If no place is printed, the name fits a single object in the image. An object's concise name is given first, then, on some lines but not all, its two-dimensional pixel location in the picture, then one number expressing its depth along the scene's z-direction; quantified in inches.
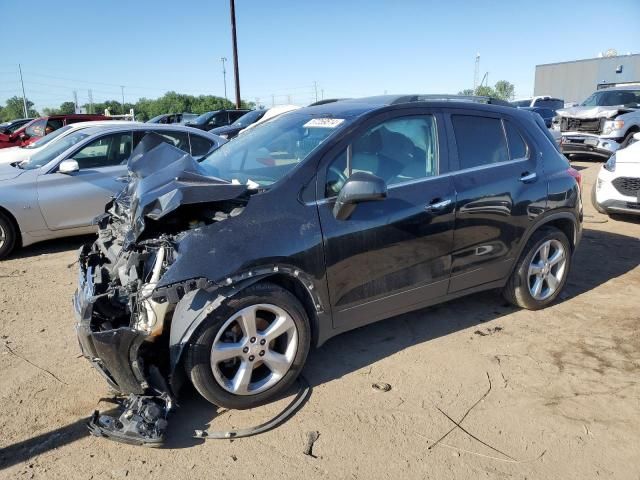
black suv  110.1
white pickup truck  495.8
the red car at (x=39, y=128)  599.8
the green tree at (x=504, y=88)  3031.5
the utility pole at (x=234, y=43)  1012.5
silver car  239.6
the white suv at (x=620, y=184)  288.5
